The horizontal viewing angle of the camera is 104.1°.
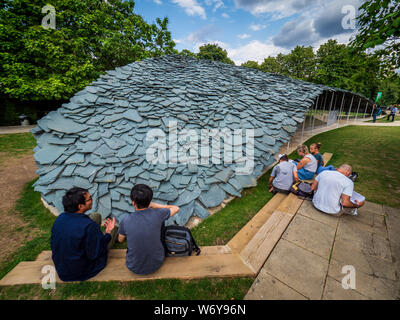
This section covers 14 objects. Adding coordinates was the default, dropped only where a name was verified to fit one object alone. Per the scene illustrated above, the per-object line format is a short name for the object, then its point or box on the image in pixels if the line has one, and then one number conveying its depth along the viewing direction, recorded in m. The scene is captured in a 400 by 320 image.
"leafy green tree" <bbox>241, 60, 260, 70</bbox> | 35.30
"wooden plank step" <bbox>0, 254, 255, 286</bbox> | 2.32
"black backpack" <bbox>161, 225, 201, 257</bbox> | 2.46
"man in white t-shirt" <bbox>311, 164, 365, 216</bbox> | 3.12
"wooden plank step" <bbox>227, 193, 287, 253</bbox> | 2.94
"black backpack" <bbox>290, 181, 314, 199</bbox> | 3.95
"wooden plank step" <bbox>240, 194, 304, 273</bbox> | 2.54
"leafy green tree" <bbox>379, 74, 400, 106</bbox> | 36.38
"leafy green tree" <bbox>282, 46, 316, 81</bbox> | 26.60
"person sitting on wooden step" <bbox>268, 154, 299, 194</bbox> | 4.22
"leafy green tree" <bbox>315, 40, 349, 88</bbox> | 21.12
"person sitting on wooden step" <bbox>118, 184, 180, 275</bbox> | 2.01
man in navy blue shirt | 1.91
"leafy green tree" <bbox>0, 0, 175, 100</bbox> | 10.14
